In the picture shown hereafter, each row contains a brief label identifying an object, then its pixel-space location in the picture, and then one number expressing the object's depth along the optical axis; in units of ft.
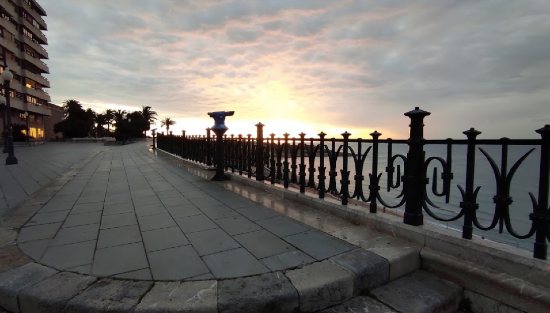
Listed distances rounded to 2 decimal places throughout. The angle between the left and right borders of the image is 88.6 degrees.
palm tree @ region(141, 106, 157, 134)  228.84
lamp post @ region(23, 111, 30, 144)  135.54
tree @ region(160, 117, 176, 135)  271.08
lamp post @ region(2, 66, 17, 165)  42.04
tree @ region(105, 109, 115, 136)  249.14
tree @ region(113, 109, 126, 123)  229.45
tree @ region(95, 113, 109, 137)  254.47
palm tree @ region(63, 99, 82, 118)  208.44
